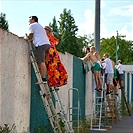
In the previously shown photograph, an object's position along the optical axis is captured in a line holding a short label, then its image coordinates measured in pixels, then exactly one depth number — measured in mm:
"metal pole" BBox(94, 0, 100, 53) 18094
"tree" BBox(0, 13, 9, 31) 58672
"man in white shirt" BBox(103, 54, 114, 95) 18328
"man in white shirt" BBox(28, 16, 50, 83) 9383
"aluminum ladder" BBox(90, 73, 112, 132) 15988
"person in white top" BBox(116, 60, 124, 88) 22412
